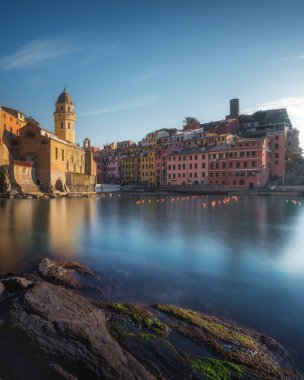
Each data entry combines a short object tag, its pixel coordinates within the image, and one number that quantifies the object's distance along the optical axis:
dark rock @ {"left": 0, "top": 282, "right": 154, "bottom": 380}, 4.45
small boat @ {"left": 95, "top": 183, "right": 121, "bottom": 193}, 75.59
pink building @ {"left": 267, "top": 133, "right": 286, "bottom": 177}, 67.94
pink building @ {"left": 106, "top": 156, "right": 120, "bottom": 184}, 93.03
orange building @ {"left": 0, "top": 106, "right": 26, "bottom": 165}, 56.47
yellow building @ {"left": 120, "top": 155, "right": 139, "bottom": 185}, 88.69
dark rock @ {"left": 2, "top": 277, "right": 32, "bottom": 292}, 7.47
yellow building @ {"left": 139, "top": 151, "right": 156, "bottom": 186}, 83.62
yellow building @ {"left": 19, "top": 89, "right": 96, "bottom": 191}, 55.94
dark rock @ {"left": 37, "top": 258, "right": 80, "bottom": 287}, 8.41
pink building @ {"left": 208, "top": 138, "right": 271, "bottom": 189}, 64.56
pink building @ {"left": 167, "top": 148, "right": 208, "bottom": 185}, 72.38
